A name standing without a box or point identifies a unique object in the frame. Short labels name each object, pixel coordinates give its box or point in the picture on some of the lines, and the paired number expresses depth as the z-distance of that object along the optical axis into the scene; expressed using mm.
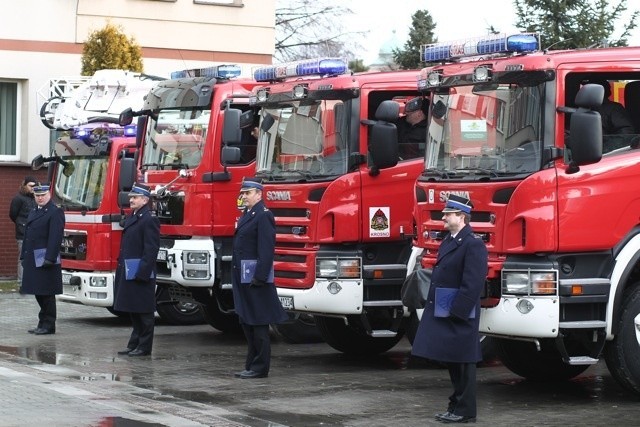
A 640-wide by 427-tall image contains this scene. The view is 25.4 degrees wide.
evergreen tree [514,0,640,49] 22469
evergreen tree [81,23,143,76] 26000
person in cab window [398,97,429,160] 14648
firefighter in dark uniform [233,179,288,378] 13641
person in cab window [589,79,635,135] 12023
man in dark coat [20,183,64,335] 17578
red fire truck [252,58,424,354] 14234
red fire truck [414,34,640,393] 11570
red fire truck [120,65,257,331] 16344
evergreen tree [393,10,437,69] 48562
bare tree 45781
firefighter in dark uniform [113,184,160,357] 15438
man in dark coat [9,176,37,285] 23891
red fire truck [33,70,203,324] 18391
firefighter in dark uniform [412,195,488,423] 10984
